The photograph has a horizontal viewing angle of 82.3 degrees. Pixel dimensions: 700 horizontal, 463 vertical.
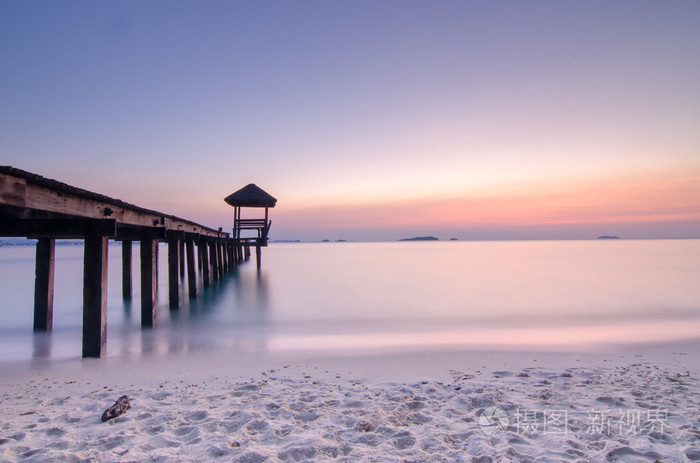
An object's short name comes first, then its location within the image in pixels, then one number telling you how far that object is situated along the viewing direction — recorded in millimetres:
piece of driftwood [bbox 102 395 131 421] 3358
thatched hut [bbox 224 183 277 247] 18734
